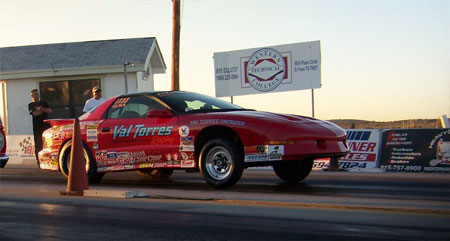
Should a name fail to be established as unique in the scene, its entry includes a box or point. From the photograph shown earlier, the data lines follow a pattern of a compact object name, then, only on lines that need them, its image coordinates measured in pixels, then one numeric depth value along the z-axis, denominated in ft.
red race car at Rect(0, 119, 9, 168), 43.34
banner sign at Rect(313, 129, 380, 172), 42.52
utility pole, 69.56
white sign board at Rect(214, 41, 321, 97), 66.90
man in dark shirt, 48.55
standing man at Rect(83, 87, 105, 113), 45.13
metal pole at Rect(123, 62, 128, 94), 90.09
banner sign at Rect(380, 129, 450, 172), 39.73
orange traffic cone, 29.14
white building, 93.56
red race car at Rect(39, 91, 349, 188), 28.22
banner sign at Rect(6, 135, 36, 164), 64.34
